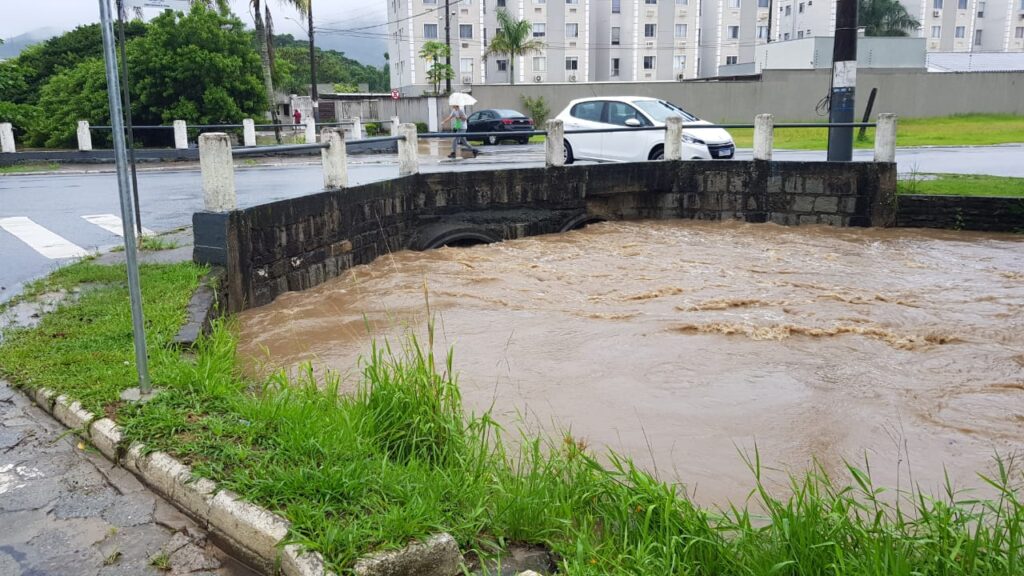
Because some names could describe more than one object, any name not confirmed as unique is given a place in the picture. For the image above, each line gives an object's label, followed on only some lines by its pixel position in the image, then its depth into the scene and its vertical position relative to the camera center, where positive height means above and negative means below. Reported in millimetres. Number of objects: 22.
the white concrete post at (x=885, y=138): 13477 -174
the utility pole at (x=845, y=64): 13344 +995
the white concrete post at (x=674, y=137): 14883 -141
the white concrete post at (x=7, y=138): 23484 -83
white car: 15648 -123
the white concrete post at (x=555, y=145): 14133 -251
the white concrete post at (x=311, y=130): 29227 +56
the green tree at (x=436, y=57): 49469 +4367
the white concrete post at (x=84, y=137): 24406 -79
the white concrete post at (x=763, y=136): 14406 -134
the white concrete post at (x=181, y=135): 25000 -50
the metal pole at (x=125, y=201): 4134 -342
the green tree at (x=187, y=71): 28547 +2055
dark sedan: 33853 +329
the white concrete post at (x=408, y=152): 12531 -307
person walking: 26766 +307
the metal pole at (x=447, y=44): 47869 +4942
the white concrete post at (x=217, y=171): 7906 -348
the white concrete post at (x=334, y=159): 10398 -329
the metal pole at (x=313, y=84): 40688 +2276
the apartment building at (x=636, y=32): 62875 +7455
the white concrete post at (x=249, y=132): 27109 +22
